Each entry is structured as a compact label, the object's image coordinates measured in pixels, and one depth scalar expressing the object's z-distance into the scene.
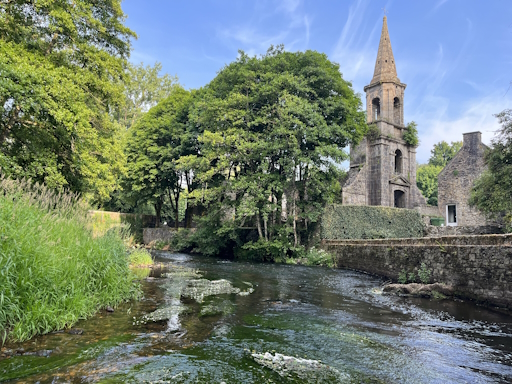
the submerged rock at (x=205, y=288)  8.76
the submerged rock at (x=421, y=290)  9.85
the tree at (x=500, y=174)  18.05
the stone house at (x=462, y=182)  31.02
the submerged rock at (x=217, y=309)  6.83
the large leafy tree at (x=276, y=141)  20.88
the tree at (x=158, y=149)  29.63
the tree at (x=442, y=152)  62.94
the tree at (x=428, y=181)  55.37
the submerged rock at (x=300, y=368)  4.00
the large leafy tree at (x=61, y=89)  10.94
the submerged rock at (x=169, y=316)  5.88
